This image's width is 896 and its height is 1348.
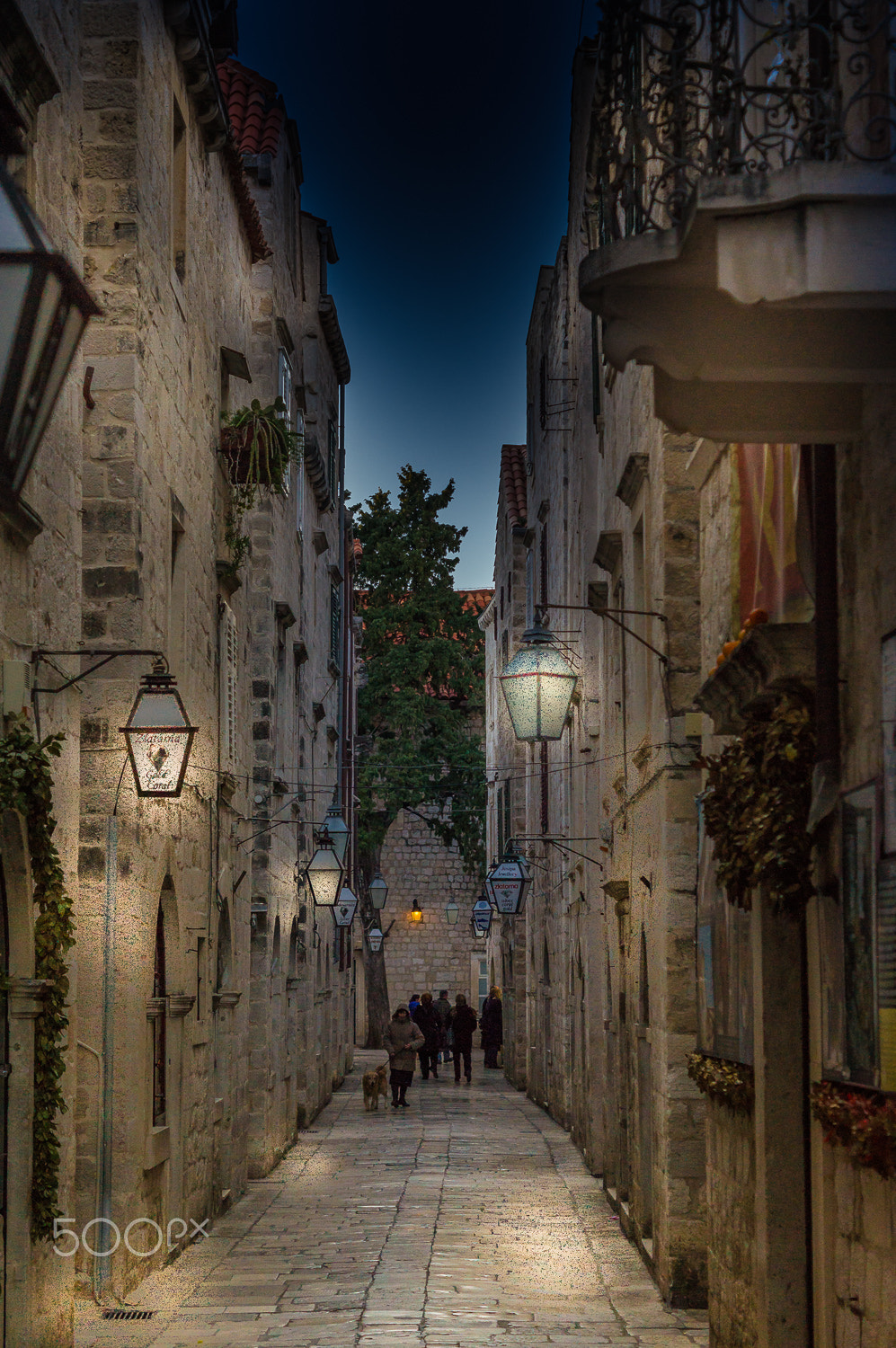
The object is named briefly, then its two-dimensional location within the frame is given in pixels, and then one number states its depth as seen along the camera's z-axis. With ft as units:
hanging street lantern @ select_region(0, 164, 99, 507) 20.99
